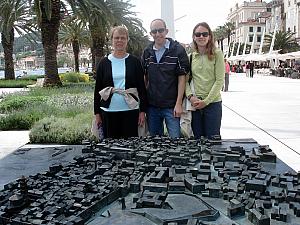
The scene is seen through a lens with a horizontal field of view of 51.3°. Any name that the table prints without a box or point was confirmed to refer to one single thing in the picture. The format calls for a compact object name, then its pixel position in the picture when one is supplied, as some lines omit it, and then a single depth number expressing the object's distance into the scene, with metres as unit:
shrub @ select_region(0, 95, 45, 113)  8.93
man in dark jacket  3.31
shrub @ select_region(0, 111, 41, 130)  7.42
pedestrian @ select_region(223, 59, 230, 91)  13.69
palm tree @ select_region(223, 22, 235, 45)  81.45
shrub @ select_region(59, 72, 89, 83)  19.53
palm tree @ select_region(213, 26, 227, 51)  81.95
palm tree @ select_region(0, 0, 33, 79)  14.97
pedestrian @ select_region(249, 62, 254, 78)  28.49
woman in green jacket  3.27
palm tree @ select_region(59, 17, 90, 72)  21.67
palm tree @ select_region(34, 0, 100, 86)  13.07
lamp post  8.33
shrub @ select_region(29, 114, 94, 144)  5.64
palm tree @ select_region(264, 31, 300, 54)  47.54
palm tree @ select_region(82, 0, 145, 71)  14.91
